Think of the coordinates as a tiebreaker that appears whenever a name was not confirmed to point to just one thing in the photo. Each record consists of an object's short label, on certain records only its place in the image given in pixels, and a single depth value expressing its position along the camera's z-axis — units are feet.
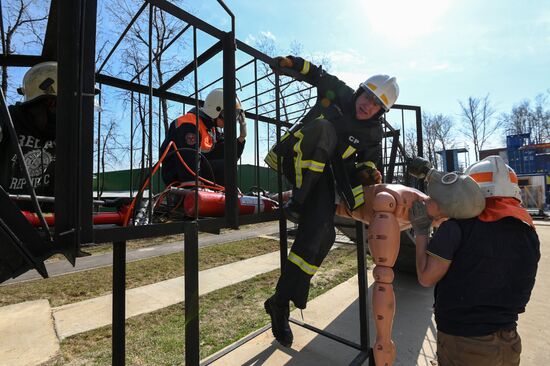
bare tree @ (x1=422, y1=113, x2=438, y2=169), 116.77
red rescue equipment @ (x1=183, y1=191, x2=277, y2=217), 7.19
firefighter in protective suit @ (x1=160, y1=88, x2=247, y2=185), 10.14
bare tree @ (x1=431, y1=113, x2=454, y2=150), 116.98
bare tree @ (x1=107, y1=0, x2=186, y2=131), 34.78
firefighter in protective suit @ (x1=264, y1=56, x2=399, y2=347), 6.58
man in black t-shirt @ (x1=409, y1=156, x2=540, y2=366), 5.81
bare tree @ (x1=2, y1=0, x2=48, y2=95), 30.14
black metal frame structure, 3.83
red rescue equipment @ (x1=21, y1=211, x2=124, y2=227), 7.59
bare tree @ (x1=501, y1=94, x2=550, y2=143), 120.67
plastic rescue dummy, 6.08
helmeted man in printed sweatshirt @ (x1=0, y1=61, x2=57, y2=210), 7.71
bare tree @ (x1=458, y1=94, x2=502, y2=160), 106.42
